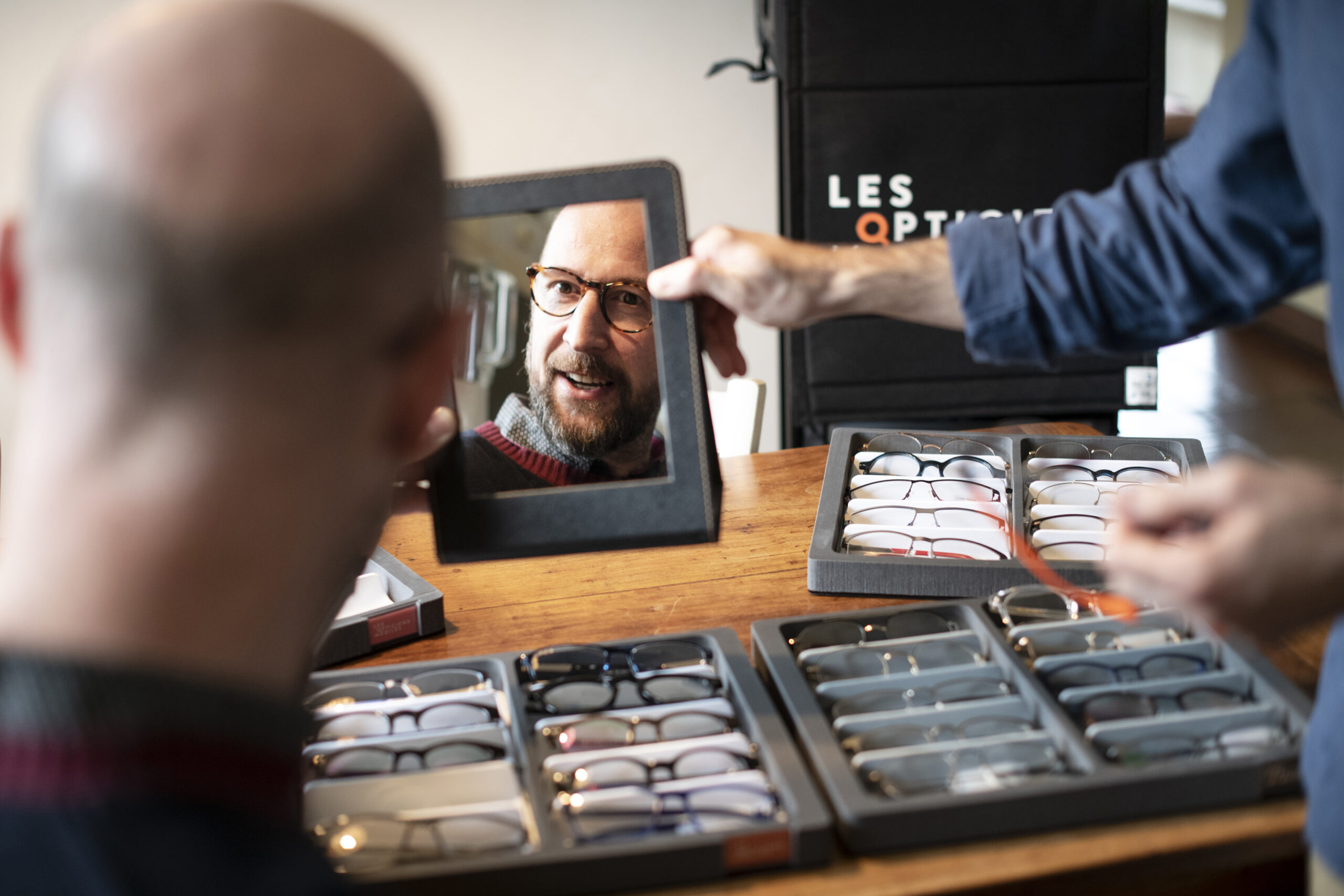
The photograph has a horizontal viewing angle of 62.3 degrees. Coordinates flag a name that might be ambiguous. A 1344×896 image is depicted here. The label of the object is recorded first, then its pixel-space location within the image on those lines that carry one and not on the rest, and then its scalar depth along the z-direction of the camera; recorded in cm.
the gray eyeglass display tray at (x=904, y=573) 141
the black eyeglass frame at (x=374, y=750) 107
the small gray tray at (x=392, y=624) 130
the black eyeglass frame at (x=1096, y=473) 166
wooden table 97
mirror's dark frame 127
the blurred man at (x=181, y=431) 54
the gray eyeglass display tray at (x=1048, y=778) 98
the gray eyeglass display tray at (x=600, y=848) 91
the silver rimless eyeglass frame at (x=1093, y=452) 172
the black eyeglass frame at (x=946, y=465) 168
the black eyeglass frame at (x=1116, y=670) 118
